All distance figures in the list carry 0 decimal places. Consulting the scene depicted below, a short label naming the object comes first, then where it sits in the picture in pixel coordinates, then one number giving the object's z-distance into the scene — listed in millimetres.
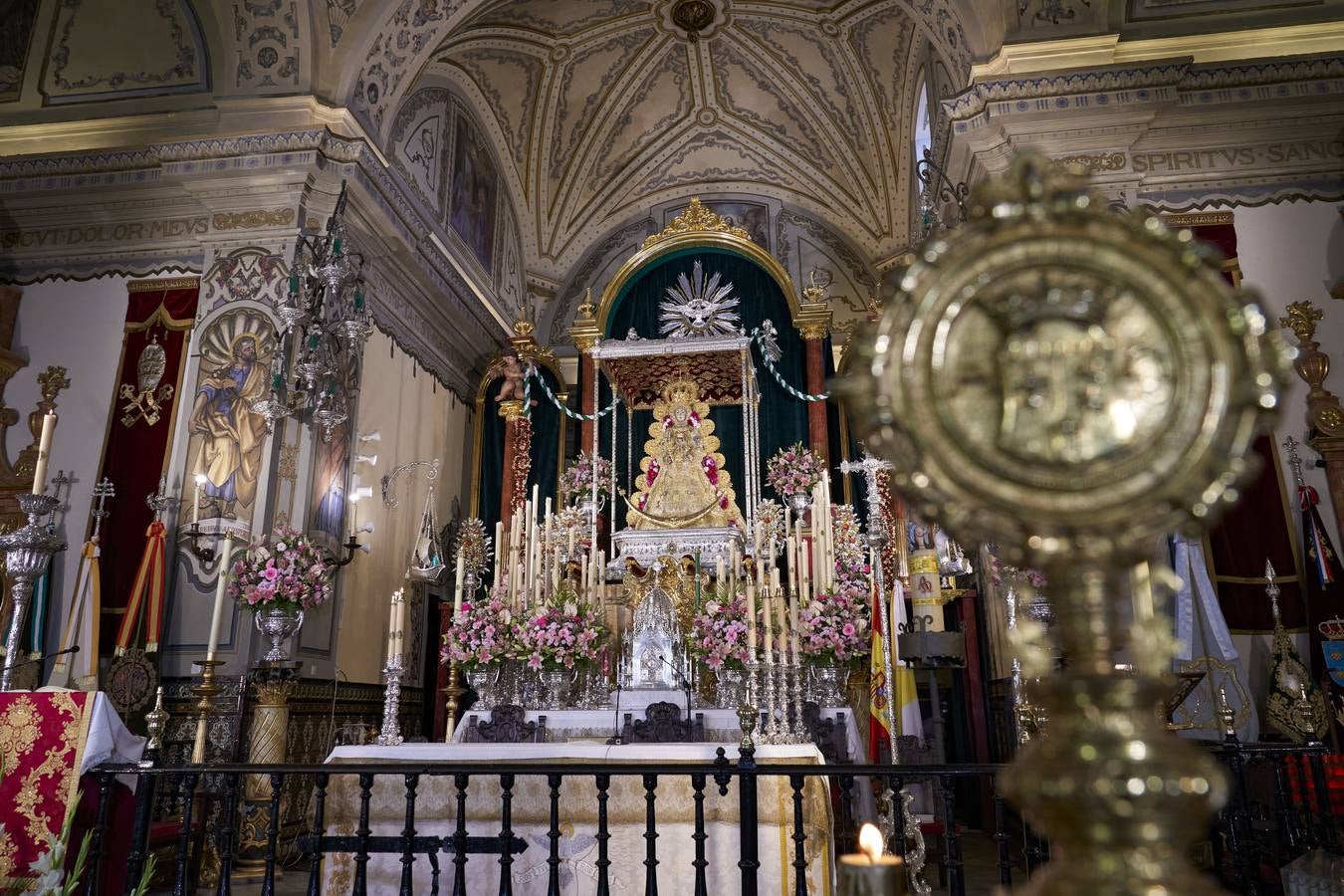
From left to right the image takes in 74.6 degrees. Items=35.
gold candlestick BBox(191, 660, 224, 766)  3754
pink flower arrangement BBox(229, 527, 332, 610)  6176
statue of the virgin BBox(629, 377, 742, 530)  8914
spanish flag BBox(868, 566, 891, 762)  5281
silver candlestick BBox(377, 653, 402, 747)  4645
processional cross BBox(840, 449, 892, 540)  5137
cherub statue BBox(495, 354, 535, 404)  10219
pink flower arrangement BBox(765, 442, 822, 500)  9094
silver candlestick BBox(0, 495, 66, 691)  3865
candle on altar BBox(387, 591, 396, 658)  4672
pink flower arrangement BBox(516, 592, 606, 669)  5699
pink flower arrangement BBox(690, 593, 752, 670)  5754
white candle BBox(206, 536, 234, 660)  3896
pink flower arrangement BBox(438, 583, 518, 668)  5734
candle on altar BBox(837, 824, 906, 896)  1224
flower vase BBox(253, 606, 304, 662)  6262
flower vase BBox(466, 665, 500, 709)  5879
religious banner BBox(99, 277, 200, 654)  7035
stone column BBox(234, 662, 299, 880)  5742
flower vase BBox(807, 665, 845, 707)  6070
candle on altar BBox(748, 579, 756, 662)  4812
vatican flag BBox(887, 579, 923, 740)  5973
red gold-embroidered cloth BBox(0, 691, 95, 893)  3361
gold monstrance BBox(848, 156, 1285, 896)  955
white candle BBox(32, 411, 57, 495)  4188
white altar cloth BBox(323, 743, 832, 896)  3635
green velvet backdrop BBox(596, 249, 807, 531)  9766
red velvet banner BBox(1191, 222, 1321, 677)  6113
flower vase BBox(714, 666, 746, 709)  6023
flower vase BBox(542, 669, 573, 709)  5891
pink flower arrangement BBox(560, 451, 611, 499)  9516
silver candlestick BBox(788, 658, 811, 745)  5164
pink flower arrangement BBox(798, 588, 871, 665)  5750
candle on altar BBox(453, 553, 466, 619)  5734
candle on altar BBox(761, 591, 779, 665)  4675
